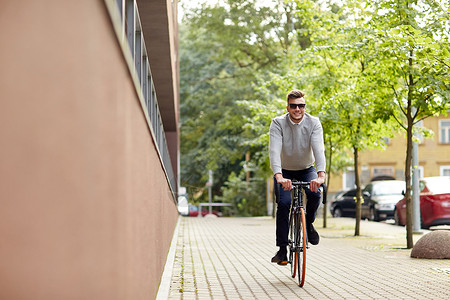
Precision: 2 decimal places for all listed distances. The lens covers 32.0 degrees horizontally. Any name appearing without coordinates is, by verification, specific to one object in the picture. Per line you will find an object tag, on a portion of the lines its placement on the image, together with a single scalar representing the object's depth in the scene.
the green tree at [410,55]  11.73
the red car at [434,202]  21.45
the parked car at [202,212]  46.12
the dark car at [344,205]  35.69
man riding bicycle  8.27
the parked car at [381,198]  29.20
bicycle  7.92
